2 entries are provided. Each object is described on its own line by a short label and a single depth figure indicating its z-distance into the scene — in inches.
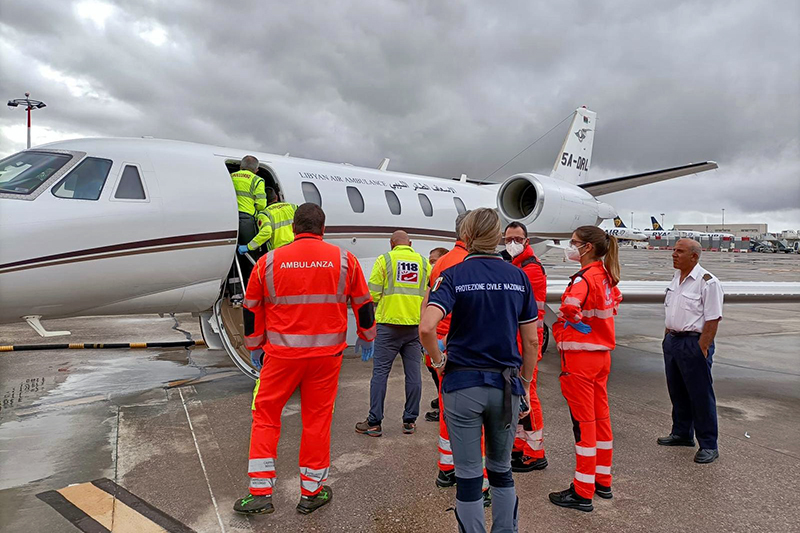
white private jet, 194.7
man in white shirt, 177.8
